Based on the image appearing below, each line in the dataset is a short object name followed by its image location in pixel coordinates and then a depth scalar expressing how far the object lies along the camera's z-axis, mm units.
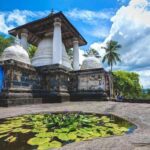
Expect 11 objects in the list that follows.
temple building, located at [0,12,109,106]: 9357
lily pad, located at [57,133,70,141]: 2638
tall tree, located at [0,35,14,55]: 27906
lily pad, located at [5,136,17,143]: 2633
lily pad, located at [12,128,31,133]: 3199
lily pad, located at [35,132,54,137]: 2818
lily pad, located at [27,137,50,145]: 2486
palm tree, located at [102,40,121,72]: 43344
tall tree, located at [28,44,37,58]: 28109
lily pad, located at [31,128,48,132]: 3214
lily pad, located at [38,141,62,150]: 2262
